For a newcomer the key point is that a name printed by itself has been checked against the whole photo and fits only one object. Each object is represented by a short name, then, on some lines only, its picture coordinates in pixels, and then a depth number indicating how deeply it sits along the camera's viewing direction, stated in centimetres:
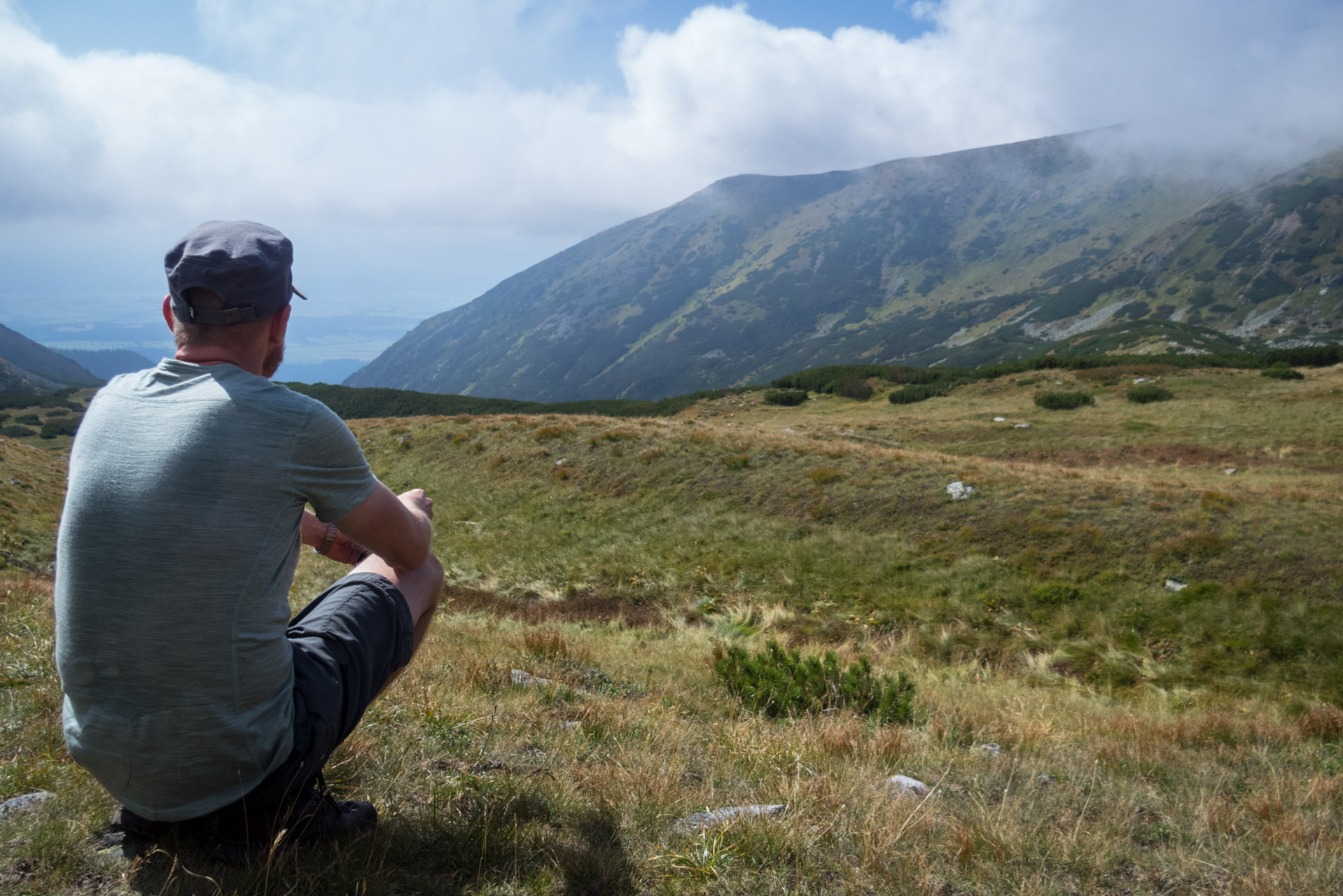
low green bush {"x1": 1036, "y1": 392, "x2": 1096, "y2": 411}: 3588
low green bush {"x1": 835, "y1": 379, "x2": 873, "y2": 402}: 4722
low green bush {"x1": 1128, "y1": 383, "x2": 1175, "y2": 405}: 3472
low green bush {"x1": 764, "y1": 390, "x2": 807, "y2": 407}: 4655
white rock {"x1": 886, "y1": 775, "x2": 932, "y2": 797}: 408
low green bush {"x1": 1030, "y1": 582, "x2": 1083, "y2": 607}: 1141
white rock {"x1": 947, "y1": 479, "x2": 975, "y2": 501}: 1508
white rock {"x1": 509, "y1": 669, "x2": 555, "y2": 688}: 595
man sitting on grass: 234
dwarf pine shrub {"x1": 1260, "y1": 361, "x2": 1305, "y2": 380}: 3700
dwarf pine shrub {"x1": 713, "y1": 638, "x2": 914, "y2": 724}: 624
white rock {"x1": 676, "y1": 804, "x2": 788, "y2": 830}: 344
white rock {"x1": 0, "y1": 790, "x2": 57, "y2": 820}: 312
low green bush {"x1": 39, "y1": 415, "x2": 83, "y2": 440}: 8518
